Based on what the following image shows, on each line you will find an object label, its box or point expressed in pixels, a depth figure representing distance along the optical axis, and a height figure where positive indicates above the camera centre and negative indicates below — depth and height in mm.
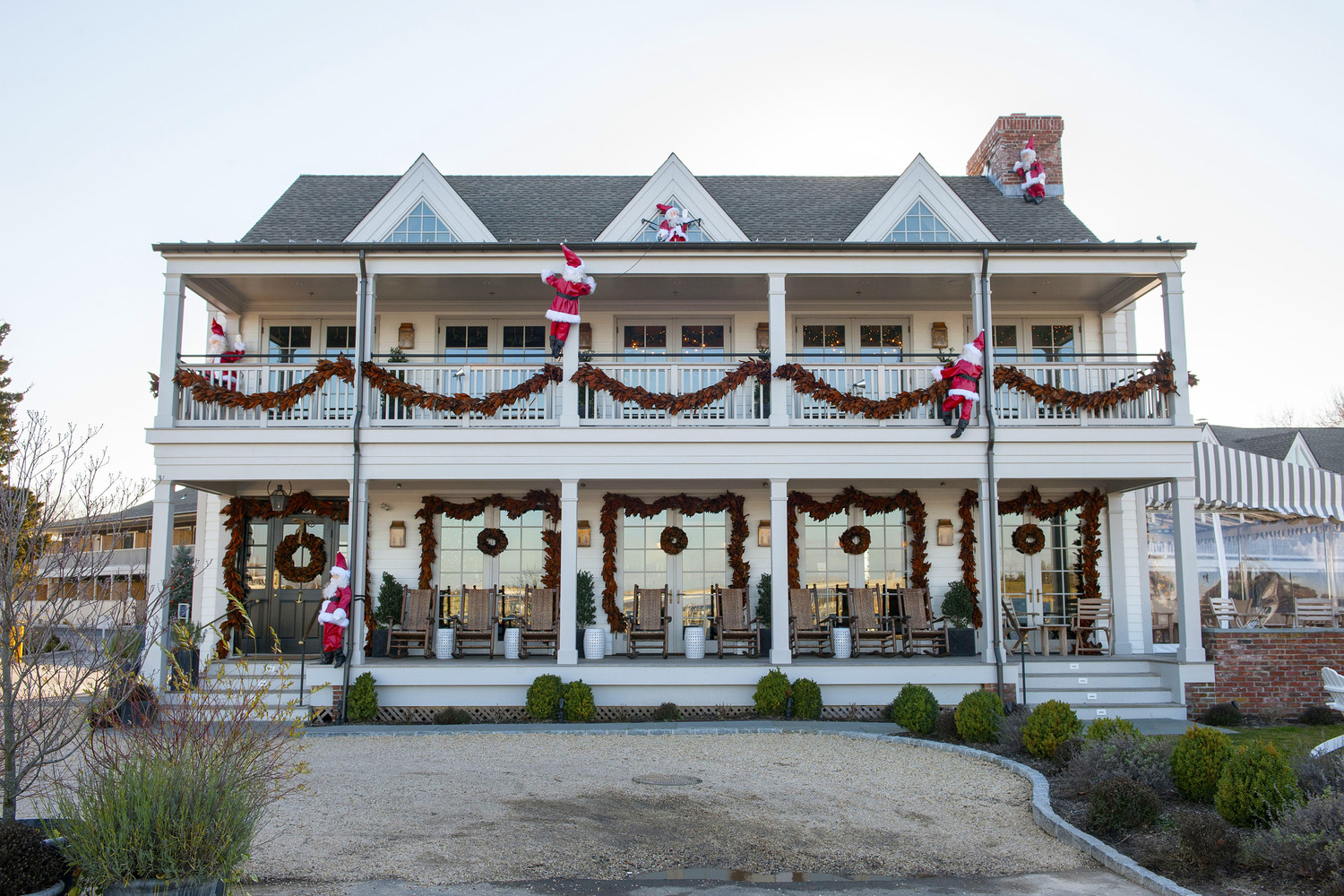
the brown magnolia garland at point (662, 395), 13320 +2526
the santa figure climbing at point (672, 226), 14211 +5133
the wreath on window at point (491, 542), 15242 +586
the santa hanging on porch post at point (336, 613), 12492 -406
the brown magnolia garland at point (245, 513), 14945 +1039
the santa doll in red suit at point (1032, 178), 17203 +6959
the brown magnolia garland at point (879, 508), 15211 +1106
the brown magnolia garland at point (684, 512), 15023 +1041
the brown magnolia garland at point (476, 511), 15055 +1070
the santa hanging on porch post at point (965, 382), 12961 +2606
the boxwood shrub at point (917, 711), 11109 -1475
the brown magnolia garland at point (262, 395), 13133 +2509
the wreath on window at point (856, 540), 15289 +608
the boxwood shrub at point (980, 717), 10430 -1448
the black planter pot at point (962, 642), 14117 -891
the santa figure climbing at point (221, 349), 14482 +3519
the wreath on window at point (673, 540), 15195 +607
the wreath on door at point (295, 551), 15258 +371
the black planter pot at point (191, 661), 12408 -1037
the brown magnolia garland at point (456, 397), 13281 +2483
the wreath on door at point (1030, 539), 15438 +625
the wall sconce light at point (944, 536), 15352 +677
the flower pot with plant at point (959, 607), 14680 -400
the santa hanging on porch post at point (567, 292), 13039 +3805
